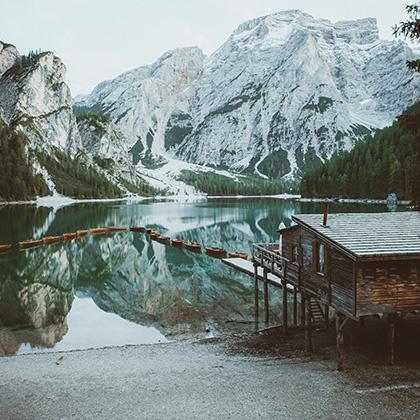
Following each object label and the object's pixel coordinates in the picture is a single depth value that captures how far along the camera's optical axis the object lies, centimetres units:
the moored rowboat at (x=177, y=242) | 8172
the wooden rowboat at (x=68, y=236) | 8704
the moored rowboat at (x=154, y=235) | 9162
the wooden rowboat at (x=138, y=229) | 10389
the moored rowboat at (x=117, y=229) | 10295
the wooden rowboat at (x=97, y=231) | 9784
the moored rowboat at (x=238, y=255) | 6684
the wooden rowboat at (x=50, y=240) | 8104
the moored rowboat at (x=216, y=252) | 7030
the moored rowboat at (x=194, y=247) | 7736
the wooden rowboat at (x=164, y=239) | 8668
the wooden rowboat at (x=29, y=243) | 7635
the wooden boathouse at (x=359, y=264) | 2194
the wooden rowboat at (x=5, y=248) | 7189
